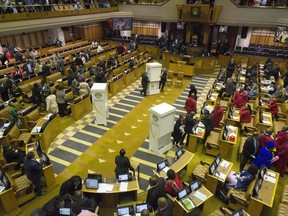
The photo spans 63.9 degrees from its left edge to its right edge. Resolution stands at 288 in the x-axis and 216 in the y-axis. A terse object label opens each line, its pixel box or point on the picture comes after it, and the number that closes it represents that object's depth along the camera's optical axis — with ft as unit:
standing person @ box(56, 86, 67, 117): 30.64
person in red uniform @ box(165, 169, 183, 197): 16.71
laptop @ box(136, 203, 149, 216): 15.19
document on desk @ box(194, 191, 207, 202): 16.70
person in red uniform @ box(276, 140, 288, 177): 20.56
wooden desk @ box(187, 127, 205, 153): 24.64
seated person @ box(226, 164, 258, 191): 18.06
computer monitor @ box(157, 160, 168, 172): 19.11
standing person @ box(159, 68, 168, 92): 40.09
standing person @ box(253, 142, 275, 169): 19.58
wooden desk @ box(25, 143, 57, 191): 20.15
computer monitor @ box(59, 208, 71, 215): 14.76
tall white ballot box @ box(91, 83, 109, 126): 28.19
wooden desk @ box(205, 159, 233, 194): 18.69
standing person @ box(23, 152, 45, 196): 18.29
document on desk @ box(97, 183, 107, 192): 17.38
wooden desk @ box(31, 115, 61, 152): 24.74
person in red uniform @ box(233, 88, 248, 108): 30.68
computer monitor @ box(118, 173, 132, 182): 18.30
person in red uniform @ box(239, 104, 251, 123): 27.20
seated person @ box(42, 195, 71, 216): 14.76
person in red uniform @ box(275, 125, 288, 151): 21.49
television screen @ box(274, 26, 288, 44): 46.24
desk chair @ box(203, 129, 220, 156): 24.33
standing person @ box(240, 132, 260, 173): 20.71
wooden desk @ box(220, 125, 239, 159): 23.35
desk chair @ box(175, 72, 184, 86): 43.73
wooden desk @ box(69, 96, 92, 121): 31.27
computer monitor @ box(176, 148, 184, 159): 20.78
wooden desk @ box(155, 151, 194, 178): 19.01
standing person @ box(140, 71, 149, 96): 38.24
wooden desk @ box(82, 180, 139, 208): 17.32
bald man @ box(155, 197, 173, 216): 14.01
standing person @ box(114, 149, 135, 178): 18.74
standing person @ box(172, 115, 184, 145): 24.44
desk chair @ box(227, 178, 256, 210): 17.30
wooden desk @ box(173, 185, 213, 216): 16.24
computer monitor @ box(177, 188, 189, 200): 16.49
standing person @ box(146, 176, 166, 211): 15.85
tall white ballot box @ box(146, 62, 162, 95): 37.29
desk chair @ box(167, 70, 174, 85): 45.06
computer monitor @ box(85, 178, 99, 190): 17.42
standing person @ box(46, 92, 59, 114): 29.66
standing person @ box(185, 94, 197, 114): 28.76
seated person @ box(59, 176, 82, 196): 16.69
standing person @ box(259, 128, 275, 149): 20.81
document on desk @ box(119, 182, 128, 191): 17.56
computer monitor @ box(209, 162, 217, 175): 18.92
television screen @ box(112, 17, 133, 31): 64.13
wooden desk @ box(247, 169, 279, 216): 16.30
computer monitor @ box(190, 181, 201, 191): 17.19
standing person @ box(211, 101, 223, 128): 25.98
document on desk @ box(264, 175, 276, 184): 17.97
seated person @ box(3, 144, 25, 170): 20.88
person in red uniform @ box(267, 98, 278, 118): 29.84
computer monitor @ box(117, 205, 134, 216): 15.12
